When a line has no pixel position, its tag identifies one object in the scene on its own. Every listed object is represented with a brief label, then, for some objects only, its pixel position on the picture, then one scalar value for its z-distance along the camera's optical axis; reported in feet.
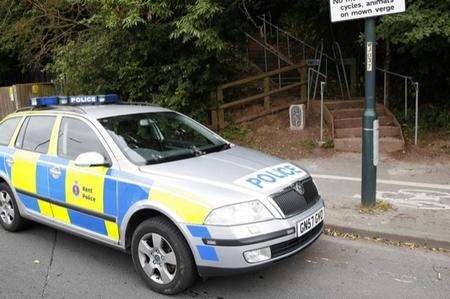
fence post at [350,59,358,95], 40.27
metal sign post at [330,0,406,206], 19.25
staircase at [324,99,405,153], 31.07
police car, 13.05
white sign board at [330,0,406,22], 18.63
